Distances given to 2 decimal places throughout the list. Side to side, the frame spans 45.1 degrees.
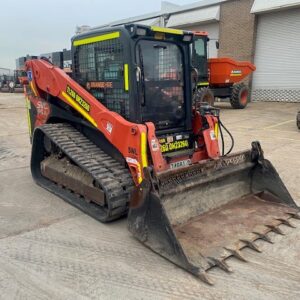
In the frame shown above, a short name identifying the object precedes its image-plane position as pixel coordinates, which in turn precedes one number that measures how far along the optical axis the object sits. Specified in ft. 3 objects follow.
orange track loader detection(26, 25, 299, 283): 11.27
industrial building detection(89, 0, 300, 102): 57.52
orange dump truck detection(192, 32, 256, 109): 43.37
